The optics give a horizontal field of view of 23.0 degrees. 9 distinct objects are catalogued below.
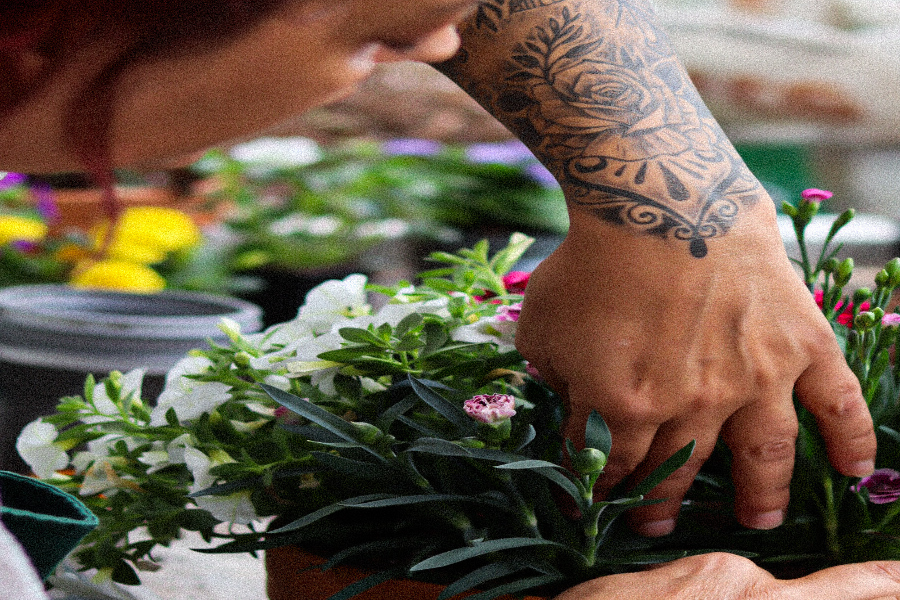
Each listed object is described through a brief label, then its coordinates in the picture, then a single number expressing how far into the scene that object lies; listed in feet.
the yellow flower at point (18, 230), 5.79
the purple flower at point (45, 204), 7.01
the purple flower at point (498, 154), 8.35
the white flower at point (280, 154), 8.37
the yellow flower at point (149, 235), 5.60
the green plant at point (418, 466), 2.50
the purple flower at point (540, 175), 7.70
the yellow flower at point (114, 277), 4.96
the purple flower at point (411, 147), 8.72
